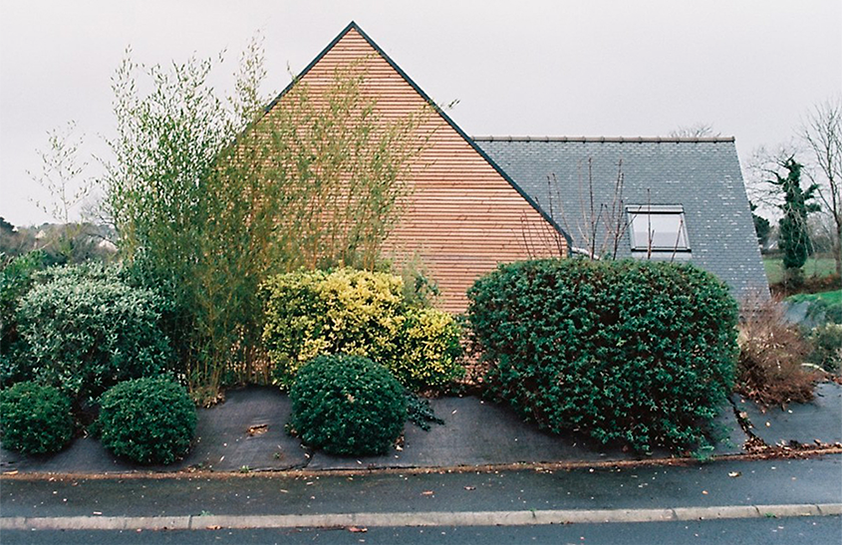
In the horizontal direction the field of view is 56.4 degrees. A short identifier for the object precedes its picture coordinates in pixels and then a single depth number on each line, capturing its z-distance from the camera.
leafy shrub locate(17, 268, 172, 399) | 8.24
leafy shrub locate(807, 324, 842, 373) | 13.27
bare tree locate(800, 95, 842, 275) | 37.72
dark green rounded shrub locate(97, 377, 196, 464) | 7.36
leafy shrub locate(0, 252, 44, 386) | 8.80
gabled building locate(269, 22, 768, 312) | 14.39
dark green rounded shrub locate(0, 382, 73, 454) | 7.57
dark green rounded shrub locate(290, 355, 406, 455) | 7.43
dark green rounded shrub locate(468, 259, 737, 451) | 7.65
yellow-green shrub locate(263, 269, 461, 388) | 8.76
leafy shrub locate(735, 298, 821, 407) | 8.97
